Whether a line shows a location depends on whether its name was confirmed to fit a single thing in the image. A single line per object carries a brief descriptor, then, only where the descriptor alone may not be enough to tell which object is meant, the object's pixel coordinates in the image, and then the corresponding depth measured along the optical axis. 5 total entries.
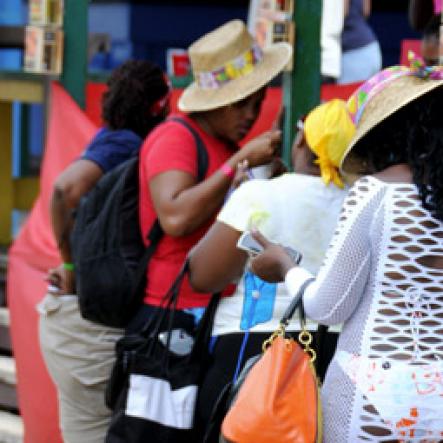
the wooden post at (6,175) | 15.24
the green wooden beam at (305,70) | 10.04
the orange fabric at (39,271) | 10.34
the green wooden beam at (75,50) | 11.72
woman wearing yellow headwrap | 6.19
